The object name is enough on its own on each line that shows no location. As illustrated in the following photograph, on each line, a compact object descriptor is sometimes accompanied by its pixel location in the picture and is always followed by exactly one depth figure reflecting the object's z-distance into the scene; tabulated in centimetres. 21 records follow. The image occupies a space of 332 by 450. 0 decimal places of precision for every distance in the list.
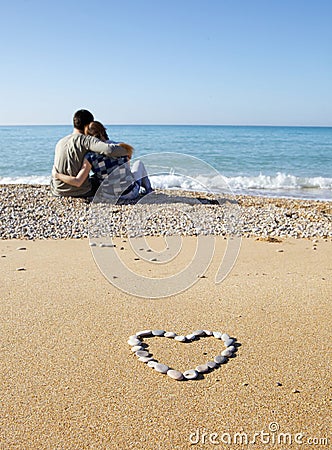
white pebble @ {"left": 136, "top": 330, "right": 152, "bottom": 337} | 295
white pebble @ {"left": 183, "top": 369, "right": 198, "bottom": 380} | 245
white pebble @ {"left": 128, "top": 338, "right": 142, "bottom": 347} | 281
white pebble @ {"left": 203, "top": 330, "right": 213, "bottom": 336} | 296
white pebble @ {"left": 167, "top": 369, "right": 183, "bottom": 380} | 245
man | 732
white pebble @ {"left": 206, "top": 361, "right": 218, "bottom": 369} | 257
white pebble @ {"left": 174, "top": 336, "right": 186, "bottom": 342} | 288
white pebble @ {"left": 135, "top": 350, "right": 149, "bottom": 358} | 268
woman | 764
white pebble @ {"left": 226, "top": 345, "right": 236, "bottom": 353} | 274
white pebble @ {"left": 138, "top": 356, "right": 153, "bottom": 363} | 263
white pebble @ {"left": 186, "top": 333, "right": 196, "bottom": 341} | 290
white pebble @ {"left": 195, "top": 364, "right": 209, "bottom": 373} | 253
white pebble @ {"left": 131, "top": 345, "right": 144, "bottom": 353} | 274
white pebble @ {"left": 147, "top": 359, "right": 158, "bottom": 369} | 257
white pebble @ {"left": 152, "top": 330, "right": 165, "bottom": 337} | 296
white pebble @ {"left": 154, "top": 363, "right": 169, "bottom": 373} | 252
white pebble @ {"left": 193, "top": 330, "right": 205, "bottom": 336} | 296
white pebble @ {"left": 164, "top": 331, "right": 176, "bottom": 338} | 294
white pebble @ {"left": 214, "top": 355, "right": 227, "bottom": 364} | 263
